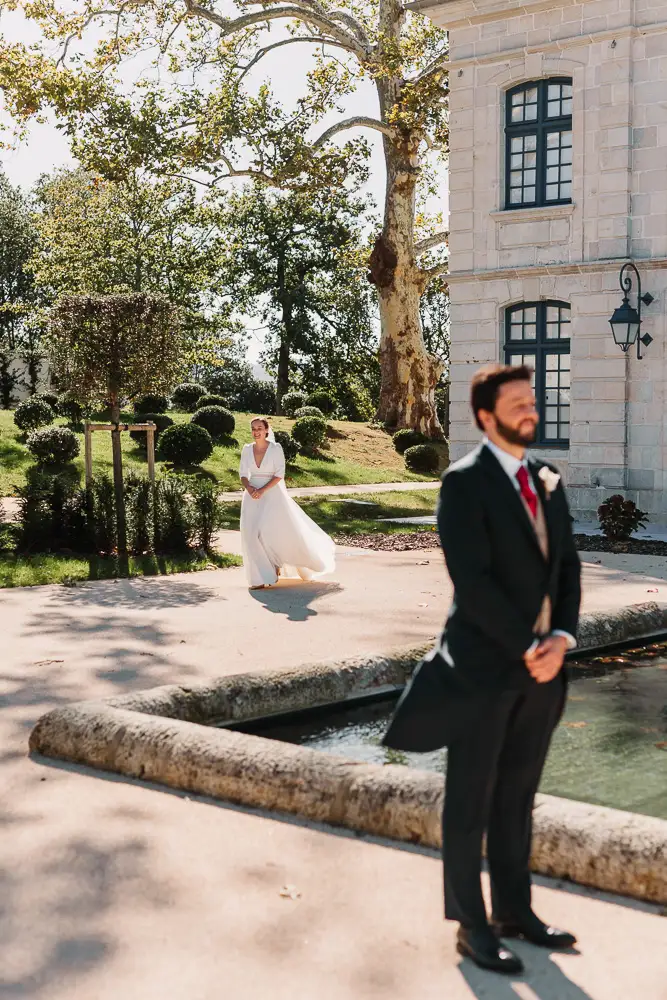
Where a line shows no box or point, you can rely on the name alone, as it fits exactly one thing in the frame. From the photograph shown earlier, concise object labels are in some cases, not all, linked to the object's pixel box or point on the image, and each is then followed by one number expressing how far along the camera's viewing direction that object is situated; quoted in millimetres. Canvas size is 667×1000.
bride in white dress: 12273
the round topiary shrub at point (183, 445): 26719
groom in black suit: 3639
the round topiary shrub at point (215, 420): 30547
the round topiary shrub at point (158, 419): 30031
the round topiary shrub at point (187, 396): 36594
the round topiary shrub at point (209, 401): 34938
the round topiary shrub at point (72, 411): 29500
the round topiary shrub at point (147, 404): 32594
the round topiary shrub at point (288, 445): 29500
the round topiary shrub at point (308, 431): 31406
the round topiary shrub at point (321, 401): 39906
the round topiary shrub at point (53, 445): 25078
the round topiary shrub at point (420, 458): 32500
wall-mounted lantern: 18625
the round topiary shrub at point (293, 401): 39781
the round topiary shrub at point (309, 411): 34781
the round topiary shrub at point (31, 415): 27938
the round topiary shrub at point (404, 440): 34438
